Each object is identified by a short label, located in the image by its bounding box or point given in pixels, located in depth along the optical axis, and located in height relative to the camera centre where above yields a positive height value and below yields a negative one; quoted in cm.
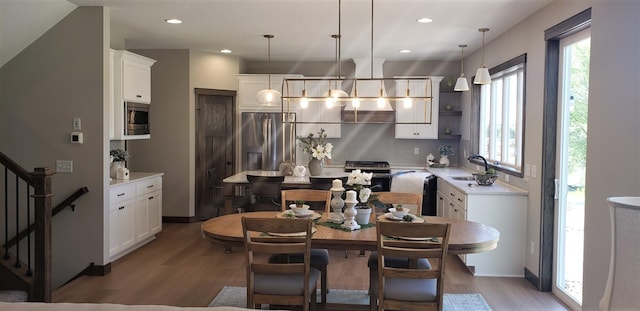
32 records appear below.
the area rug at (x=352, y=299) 398 -131
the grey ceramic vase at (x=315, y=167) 589 -29
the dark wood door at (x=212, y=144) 748 -4
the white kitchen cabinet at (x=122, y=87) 539 +60
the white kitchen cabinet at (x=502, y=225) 478 -78
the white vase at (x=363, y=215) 356 -52
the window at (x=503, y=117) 526 +34
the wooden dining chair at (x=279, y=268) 296 -76
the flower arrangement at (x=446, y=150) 786 -10
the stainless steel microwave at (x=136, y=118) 560 +26
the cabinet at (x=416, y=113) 774 +48
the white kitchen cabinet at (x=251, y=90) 771 +81
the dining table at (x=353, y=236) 308 -60
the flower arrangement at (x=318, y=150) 580 -9
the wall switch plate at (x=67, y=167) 475 -26
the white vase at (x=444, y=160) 774 -25
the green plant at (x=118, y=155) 566 -17
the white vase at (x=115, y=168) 561 -31
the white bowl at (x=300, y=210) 366 -50
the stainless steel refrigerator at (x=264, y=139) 766 +4
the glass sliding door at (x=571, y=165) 392 -16
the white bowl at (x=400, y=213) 353 -50
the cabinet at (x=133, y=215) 512 -84
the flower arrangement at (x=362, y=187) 347 -31
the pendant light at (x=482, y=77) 511 +70
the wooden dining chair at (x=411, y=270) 283 -74
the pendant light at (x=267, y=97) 633 +58
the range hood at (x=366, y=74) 775 +109
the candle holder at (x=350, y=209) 346 -47
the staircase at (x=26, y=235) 371 -83
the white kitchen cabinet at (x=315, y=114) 787 +46
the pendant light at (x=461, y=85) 605 +73
